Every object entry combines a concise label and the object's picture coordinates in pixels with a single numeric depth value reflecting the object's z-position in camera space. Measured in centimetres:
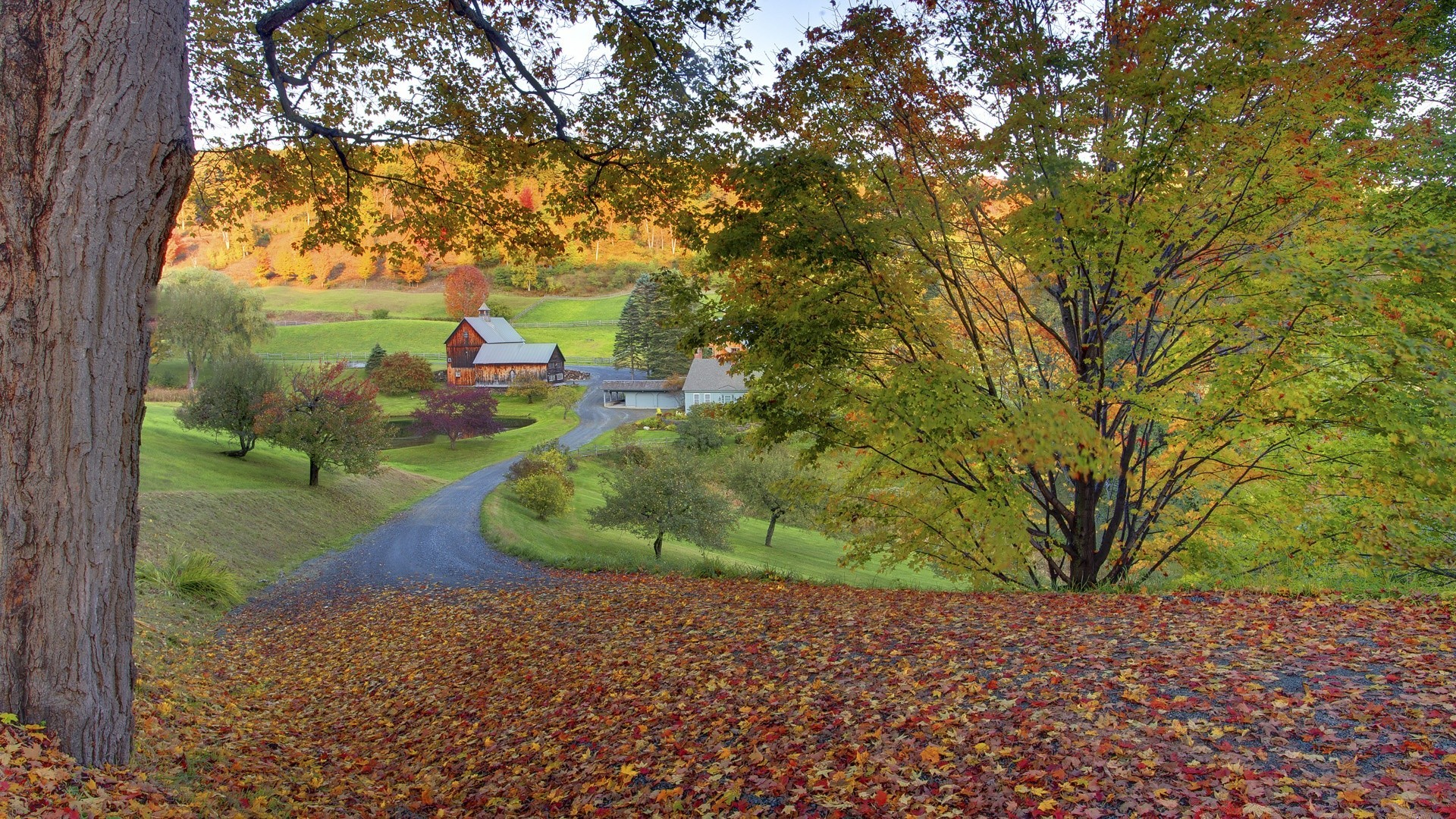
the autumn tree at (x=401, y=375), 5578
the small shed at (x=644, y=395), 5643
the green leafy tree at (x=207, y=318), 4684
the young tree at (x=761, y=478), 2995
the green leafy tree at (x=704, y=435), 3819
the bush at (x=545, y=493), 2747
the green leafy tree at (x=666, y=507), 2272
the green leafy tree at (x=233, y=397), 2822
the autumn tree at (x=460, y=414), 4472
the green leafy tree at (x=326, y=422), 2711
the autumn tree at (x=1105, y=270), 711
